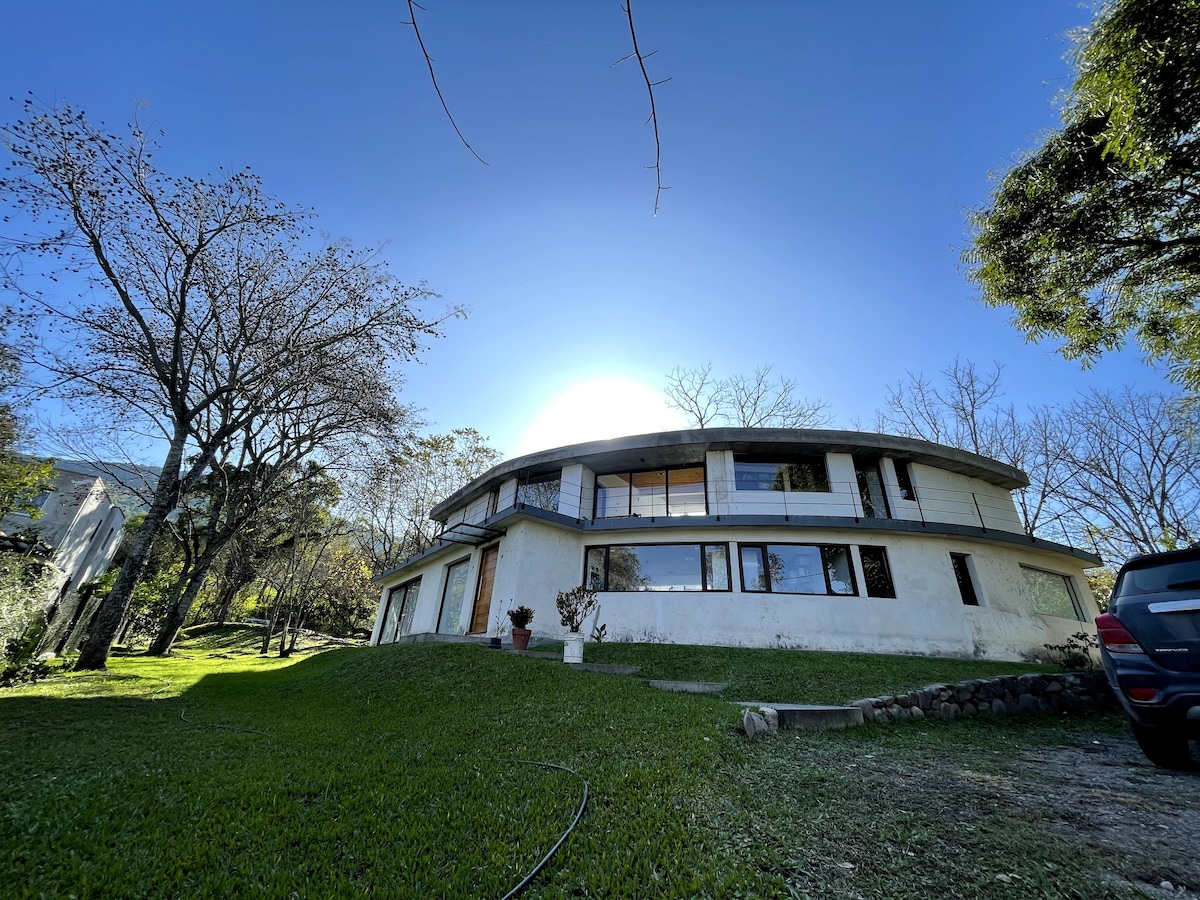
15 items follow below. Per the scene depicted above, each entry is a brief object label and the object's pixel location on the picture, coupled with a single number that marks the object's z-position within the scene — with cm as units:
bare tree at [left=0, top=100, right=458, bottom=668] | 944
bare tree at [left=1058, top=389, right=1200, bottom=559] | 1644
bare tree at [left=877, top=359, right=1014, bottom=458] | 1911
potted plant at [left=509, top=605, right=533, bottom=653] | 1023
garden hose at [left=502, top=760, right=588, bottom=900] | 215
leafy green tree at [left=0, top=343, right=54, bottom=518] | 966
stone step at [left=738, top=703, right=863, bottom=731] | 526
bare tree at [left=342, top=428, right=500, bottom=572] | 2370
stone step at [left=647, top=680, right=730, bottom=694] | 727
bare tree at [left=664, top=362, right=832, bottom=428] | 2038
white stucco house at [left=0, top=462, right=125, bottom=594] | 1304
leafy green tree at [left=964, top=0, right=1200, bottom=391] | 620
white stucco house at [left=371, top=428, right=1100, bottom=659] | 1137
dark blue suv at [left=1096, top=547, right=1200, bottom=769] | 334
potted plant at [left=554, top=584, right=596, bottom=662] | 897
